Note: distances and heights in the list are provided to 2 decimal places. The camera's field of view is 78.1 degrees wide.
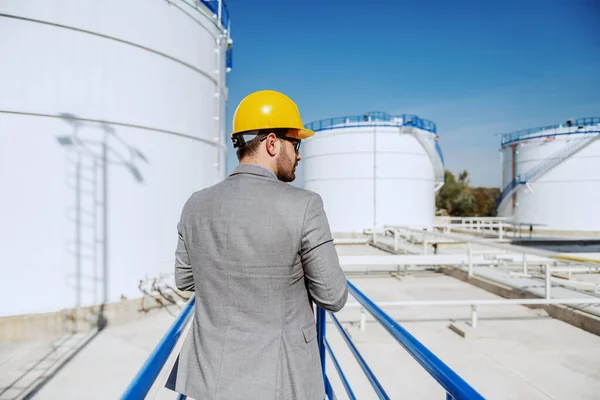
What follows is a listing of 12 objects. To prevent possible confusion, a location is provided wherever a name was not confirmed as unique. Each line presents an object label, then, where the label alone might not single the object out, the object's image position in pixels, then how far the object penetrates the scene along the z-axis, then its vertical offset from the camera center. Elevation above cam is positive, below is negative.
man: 1.11 -0.27
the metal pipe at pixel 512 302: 5.11 -1.40
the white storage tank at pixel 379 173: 20.34 +1.64
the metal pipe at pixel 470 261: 8.20 -1.26
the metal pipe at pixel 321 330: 2.59 -0.91
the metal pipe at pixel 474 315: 5.66 -1.71
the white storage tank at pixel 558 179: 21.56 +1.58
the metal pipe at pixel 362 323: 5.65 -1.85
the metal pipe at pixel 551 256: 5.52 -0.76
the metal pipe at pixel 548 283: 5.84 -1.26
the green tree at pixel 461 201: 37.47 +0.32
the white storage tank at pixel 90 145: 5.82 +0.92
